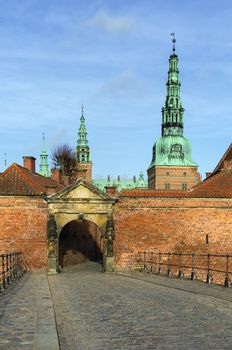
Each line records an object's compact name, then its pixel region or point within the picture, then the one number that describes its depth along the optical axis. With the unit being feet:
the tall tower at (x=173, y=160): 301.43
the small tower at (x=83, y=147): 338.34
